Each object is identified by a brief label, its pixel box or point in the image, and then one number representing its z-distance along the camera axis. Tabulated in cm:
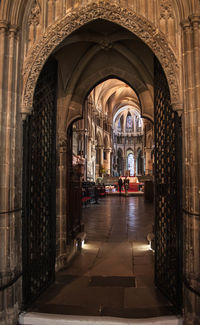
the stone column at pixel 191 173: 270
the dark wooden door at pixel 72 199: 540
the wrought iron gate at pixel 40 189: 328
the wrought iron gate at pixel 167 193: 309
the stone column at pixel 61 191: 483
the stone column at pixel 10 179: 284
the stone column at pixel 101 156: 2795
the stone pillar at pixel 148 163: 2842
